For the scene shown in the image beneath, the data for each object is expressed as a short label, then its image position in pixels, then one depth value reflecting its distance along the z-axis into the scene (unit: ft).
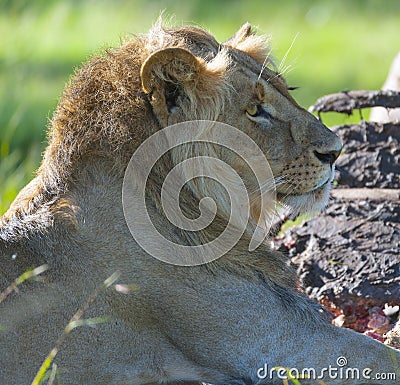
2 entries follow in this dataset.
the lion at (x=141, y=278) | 24.53
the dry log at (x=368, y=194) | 32.86
